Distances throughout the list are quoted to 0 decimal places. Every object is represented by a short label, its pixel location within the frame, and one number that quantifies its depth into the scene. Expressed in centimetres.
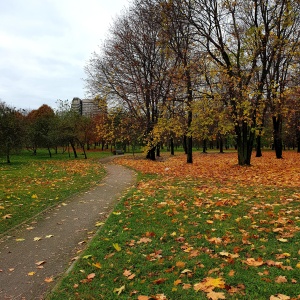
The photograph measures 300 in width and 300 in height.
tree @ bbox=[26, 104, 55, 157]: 3923
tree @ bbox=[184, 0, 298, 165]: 1465
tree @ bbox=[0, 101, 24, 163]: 2597
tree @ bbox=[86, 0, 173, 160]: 2495
